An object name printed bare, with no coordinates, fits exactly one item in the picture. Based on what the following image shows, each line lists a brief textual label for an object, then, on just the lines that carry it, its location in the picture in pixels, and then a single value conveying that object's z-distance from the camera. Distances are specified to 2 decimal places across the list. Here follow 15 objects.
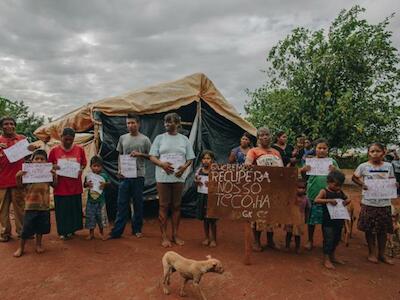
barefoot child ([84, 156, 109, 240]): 5.08
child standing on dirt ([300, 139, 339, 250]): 4.44
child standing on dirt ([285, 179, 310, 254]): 4.55
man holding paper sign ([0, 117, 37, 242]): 4.68
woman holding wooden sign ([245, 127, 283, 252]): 4.39
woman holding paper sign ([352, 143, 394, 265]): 4.26
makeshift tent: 6.29
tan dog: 3.11
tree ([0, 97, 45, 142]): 28.11
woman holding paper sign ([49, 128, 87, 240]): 4.70
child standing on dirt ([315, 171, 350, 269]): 4.08
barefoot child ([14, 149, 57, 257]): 4.28
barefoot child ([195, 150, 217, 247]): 4.96
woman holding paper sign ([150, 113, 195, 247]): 4.66
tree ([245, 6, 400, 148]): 11.88
